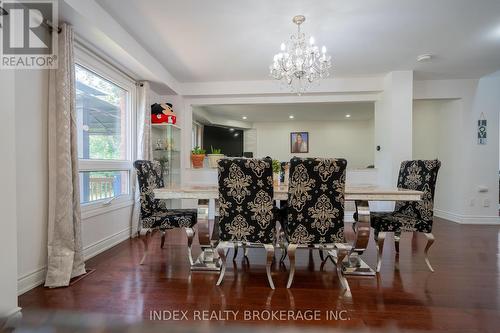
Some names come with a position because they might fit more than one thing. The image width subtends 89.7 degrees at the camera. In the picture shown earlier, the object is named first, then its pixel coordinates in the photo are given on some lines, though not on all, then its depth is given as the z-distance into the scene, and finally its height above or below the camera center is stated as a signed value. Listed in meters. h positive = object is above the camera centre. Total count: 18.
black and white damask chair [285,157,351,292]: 1.92 -0.33
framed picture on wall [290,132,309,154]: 7.91 +0.74
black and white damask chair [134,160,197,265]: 2.50 -0.51
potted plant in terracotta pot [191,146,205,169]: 4.70 +0.14
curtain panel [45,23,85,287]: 2.13 -0.12
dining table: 2.15 -0.40
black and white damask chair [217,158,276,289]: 1.97 -0.32
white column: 3.96 +0.70
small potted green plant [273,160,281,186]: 2.79 -0.06
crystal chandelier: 2.59 +1.11
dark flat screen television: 6.69 +0.74
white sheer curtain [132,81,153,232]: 3.64 +0.51
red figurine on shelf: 4.09 +0.83
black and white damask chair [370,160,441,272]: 2.37 -0.51
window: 2.75 +0.45
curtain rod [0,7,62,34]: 2.12 +1.21
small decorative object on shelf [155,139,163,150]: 4.19 +0.34
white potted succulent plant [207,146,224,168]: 4.08 +0.14
